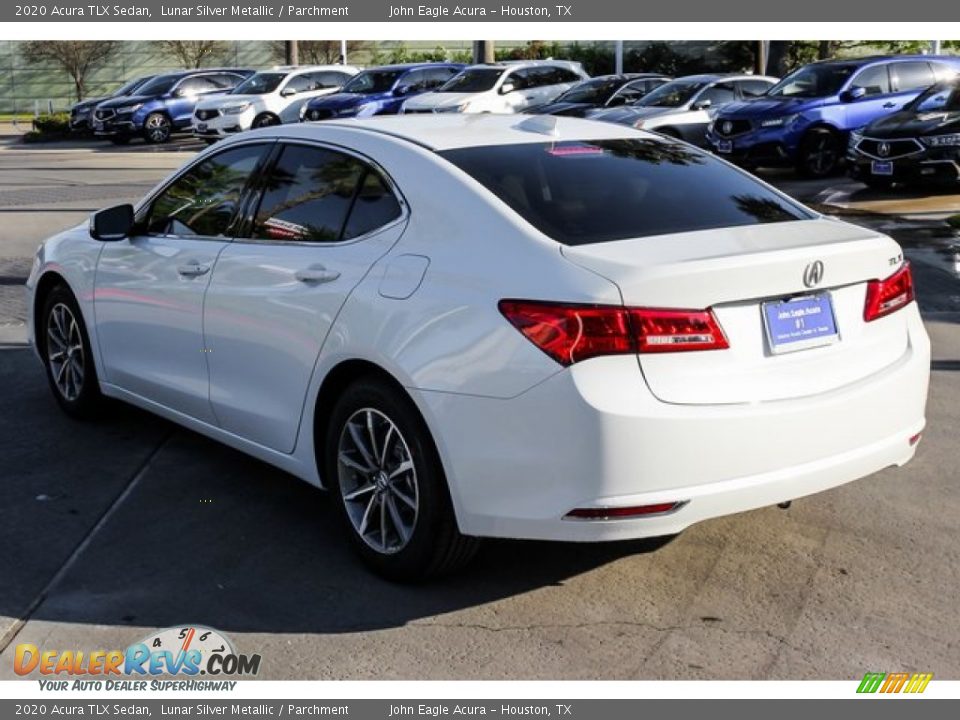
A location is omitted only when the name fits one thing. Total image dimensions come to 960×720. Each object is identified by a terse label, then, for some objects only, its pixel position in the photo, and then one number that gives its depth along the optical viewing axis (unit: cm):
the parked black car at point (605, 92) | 2435
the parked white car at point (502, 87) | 2555
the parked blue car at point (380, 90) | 2812
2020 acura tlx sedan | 410
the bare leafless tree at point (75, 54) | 5782
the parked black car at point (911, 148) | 1591
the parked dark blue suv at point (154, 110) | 3262
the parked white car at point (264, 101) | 2931
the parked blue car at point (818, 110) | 1903
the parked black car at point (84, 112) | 3617
